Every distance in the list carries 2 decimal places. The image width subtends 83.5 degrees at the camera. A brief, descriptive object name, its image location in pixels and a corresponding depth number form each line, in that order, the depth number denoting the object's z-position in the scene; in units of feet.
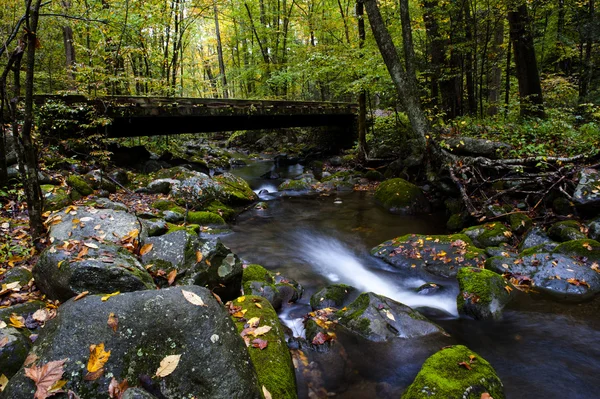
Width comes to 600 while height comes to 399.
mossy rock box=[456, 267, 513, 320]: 16.76
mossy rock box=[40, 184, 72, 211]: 22.00
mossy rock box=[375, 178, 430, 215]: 35.06
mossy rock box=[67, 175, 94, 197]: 26.40
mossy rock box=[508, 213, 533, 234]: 24.47
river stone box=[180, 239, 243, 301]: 14.55
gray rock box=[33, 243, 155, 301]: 10.61
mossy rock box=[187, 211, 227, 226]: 29.30
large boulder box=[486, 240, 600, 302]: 17.78
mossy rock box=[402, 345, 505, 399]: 9.64
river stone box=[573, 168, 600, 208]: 22.40
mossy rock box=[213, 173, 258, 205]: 37.01
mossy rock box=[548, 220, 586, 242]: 21.18
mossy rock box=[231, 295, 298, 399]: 9.94
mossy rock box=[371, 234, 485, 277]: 21.68
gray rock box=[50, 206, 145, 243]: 14.19
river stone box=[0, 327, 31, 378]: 8.23
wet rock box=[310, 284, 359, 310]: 18.17
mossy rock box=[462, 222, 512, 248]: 24.08
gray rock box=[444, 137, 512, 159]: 31.09
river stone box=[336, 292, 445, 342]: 15.19
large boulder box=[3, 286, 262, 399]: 7.14
